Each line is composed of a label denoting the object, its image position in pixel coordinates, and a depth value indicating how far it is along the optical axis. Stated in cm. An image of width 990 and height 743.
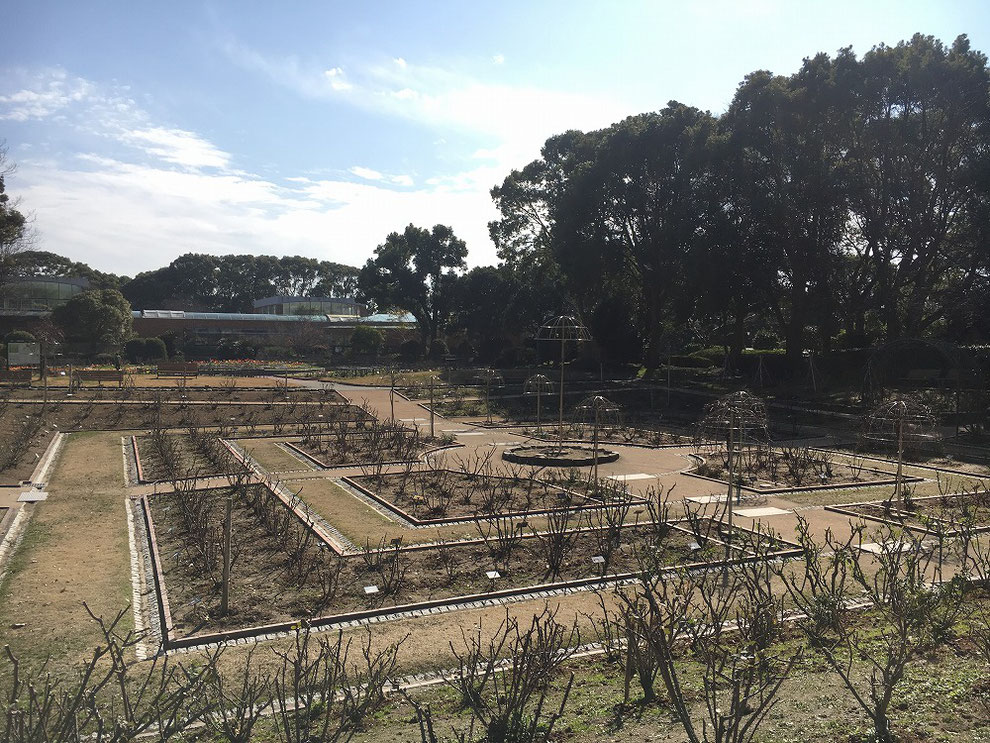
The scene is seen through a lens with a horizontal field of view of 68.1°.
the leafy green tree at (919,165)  2884
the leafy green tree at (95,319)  3731
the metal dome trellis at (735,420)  1073
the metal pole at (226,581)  757
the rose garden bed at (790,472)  1522
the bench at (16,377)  2835
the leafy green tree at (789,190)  3155
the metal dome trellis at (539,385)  2438
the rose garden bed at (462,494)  1231
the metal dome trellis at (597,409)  1415
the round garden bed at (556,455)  1788
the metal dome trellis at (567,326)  1658
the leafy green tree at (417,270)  5656
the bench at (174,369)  3588
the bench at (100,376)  3072
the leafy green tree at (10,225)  3005
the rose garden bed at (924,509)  1164
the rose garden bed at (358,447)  1739
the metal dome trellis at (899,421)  1291
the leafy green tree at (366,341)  4978
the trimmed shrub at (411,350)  5207
